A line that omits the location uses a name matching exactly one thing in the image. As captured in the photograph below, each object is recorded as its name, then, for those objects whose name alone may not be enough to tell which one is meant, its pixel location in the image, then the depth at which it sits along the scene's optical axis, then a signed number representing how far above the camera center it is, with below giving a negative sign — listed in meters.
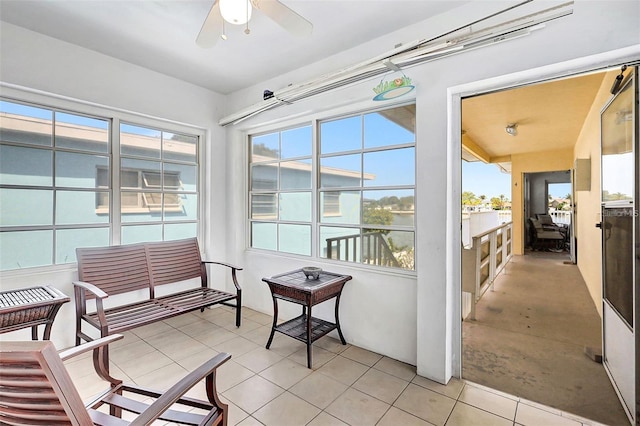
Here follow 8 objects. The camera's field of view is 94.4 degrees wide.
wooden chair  0.85 -0.57
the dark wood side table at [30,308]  2.00 -0.66
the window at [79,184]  2.56 +0.29
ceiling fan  1.55 +1.13
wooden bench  2.47 -0.67
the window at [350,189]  2.64 +0.26
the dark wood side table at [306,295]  2.44 -0.70
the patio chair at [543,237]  7.33 -0.58
